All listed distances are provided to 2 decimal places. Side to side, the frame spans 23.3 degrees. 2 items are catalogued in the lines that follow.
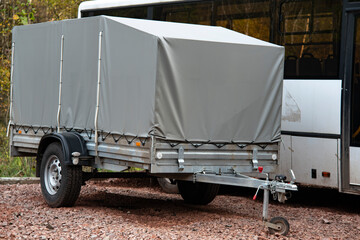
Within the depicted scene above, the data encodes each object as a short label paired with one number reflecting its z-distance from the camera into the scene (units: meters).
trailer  10.76
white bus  13.04
